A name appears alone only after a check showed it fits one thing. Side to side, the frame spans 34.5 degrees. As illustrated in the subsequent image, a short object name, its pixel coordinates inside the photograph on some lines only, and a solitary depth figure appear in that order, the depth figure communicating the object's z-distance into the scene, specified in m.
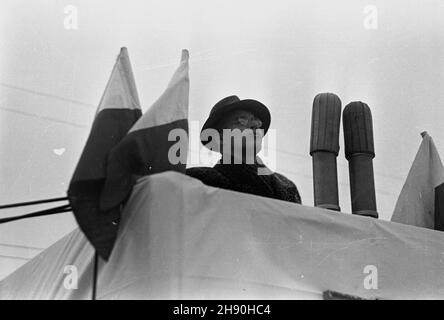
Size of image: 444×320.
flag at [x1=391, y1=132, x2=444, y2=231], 4.19
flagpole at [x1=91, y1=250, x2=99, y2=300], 2.92
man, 3.75
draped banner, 2.75
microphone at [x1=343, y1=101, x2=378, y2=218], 4.10
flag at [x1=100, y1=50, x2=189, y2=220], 2.86
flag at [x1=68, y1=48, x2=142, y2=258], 2.81
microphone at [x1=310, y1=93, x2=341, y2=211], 3.96
